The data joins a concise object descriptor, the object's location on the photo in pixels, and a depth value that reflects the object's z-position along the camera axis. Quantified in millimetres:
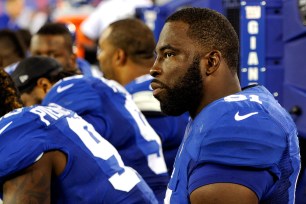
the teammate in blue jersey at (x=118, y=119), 5799
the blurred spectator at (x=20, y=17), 14994
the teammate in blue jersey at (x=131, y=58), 6866
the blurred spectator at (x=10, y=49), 9127
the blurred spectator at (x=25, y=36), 10716
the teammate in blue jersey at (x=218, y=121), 3545
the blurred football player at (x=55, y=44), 8470
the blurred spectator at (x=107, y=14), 13293
